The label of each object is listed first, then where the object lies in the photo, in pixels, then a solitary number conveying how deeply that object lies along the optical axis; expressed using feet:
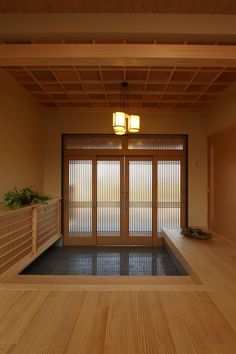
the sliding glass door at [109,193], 20.33
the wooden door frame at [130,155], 20.15
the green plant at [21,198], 12.40
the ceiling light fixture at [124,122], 13.14
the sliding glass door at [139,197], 20.31
